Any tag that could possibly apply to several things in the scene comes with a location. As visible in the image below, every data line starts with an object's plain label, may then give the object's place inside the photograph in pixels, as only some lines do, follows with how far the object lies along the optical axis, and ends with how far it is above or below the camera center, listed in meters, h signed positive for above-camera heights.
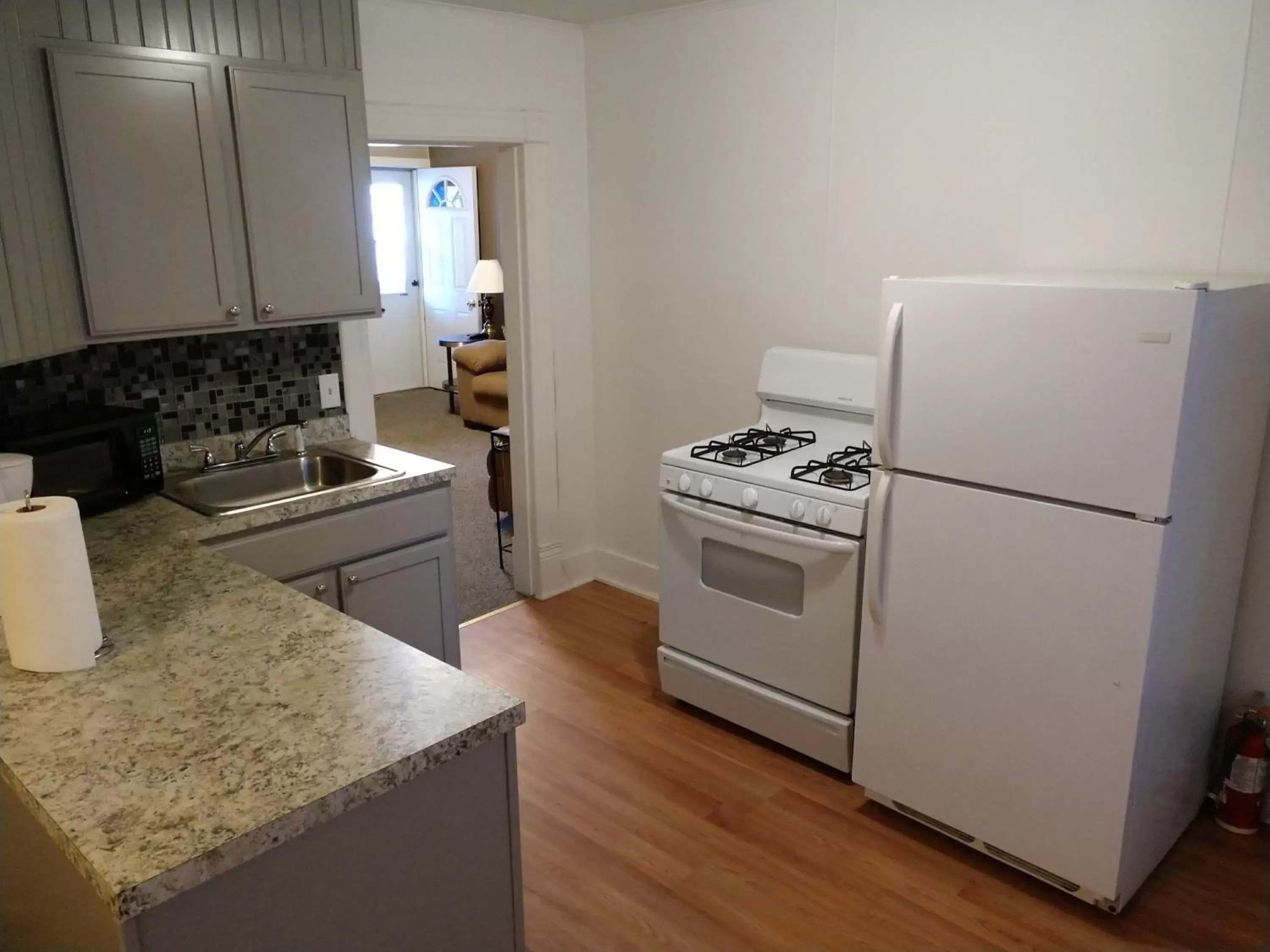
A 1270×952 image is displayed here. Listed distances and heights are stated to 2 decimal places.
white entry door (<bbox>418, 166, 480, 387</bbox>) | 8.41 +0.04
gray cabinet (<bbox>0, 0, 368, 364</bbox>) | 2.12 +0.24
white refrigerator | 1.98 -0.72
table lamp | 7.77 -0.22
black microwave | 2.26 -0.50
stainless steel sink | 2.82 -0.71
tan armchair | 7.11 -0.97
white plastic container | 1.93 -0.46
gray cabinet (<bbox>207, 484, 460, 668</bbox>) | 2.58 -0.91
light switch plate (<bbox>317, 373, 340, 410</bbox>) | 3.21 -0.47
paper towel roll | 1.43 -0.53
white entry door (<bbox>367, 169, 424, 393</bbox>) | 8.69 -0.27
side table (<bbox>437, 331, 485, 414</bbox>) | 8.23 -0.81
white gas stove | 2.68 -0.94
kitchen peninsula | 1.16 -0.71
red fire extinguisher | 2.46 -1.42
